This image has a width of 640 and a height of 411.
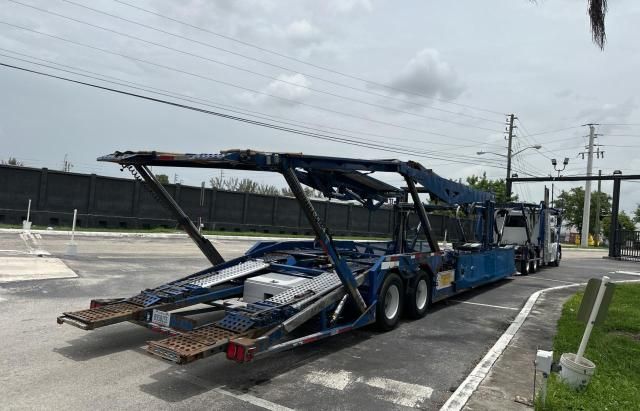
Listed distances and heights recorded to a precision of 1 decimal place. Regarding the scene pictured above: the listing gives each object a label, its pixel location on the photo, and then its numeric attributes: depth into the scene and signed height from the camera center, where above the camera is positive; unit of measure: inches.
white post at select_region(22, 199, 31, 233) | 745.6 -45.6
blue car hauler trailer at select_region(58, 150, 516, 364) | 226.8 -38.8
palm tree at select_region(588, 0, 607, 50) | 308.2 +137.6
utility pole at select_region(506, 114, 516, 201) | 1729.8 +292.3
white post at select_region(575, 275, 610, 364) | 217.0 -32.3
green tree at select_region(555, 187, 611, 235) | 3695.9 +262.2
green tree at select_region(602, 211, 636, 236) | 3858.3 +156.0
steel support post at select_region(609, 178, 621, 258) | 1419.8 +57.7
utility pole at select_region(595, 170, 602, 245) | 2557.1 +117.6
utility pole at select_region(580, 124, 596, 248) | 2352.1 +104.9
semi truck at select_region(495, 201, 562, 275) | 737.6 +6.7
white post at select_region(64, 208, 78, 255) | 594.9 -60.4
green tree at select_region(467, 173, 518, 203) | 2092.8 +202.0
